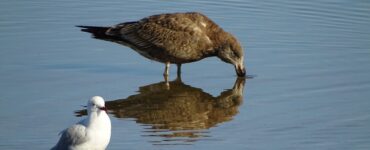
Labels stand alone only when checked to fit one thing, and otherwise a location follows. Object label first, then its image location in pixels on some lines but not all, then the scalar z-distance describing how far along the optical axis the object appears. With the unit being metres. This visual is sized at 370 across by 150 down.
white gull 17.83
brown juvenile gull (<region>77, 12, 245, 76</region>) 26.53
